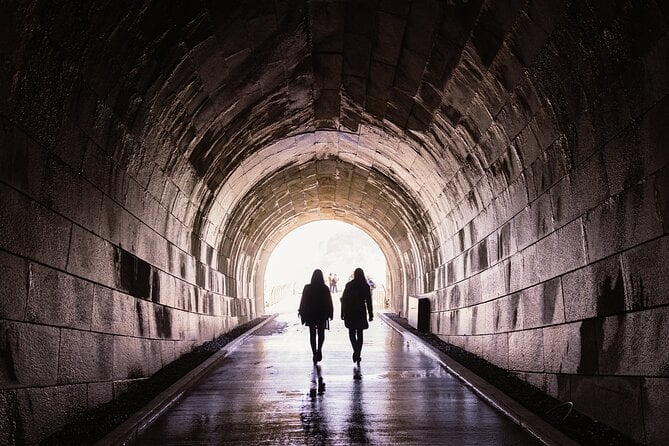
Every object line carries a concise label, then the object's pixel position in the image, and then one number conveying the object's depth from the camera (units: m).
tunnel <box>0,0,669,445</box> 4.85
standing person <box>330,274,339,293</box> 45.42
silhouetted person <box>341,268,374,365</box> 10.89
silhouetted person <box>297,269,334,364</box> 11.15
